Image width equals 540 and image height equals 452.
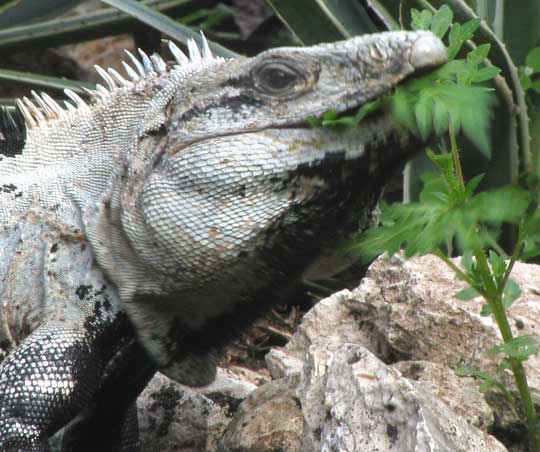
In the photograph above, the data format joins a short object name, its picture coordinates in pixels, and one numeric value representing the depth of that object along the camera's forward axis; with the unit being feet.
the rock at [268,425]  21.27
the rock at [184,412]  26.96
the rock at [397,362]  18.26
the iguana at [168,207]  20.30
